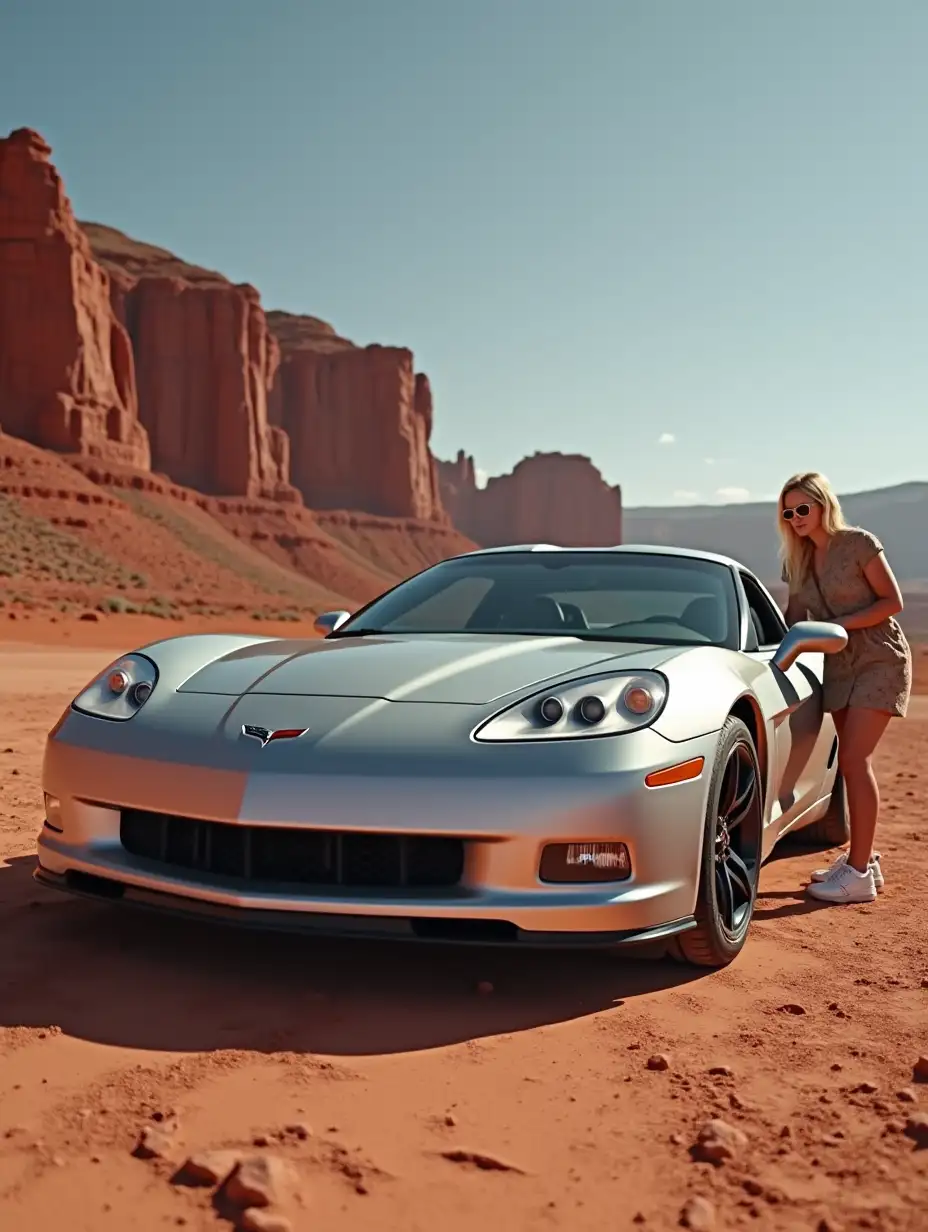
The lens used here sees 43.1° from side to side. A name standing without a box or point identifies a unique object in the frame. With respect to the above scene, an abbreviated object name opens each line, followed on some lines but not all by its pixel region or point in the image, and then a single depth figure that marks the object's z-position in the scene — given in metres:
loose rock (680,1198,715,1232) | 1.96
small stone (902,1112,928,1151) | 2.32
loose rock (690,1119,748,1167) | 2.22
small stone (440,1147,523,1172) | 2.17
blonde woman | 4.62
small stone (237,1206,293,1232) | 1.89
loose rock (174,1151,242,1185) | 2.08
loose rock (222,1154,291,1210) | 1.99
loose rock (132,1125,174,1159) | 2.17
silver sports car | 2.98
